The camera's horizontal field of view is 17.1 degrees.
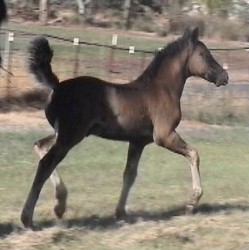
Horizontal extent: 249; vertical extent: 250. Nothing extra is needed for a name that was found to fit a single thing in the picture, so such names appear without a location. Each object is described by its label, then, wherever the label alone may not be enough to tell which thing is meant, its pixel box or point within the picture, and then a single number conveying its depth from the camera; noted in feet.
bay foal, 27.73
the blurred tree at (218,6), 181.78
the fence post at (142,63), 75.90
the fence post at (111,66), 73.70
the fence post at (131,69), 81.10
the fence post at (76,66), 69.12
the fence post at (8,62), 64.48
